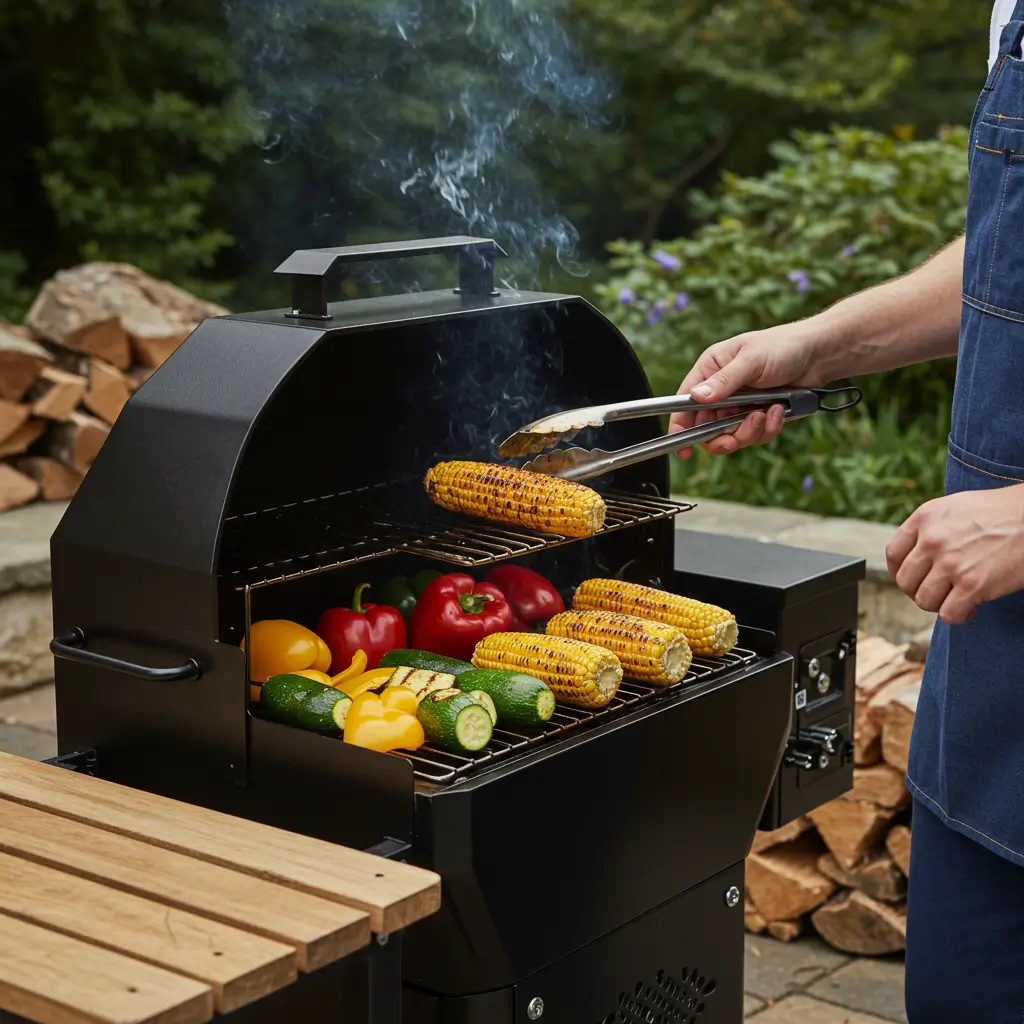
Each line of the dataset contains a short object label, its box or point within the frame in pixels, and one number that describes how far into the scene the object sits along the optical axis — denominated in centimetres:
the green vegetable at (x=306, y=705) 204
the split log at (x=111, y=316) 574
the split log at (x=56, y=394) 557
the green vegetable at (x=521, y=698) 205
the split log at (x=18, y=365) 550
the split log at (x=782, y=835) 366
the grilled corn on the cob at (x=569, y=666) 210
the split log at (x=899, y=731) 344
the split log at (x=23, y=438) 559
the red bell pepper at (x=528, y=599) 255
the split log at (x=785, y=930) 367
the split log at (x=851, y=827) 354
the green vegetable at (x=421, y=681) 211
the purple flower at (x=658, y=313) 701
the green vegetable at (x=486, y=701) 203
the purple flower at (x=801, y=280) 657
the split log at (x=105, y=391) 570
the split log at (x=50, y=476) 562
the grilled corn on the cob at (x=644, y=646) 219
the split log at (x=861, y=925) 353
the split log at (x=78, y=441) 560
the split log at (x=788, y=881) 362
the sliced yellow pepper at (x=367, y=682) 217
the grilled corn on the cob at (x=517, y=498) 222
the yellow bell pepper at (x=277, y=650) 221
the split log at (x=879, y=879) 353
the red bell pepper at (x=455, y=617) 241
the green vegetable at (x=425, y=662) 224
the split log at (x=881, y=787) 352
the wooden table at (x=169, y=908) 145
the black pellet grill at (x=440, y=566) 194
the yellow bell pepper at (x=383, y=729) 199
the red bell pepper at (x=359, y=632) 234
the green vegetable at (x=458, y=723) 197
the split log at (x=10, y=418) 553
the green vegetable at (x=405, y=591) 253
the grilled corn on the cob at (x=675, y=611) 232
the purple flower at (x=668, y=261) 708
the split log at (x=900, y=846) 349
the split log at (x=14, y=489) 552
